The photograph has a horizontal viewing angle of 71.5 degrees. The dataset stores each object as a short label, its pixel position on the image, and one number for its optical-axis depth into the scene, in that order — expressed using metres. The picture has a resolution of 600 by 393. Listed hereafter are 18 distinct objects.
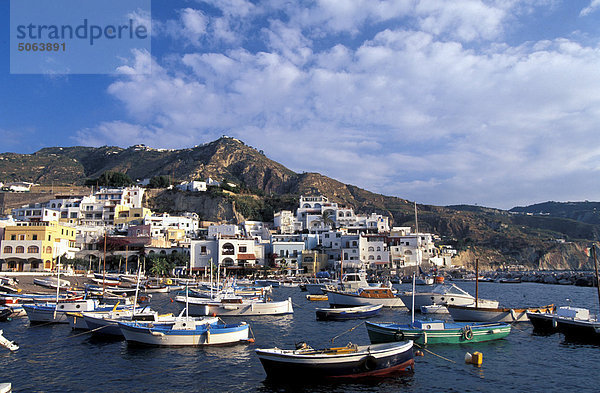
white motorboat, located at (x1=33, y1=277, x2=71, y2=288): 45.72
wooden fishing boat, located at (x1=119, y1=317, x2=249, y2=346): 20.67
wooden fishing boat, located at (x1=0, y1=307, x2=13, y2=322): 28.85
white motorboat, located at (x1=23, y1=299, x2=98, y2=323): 27.36
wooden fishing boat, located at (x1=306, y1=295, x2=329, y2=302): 44.72
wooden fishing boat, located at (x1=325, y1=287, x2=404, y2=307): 35.69
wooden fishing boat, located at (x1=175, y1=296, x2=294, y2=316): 31.02
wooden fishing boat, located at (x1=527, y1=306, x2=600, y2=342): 23.34
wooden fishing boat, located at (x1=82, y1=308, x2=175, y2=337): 23.23
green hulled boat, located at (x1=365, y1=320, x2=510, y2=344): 19.95
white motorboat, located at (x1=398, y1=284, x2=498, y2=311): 33.50
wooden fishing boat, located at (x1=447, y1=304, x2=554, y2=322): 27.52
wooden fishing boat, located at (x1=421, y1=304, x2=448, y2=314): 33.66
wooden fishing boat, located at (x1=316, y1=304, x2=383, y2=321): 30.89
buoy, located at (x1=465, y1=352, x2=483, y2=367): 18.33
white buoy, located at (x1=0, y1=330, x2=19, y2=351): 18.52
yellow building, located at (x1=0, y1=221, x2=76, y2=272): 60.50
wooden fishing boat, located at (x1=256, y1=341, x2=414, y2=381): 15.05
